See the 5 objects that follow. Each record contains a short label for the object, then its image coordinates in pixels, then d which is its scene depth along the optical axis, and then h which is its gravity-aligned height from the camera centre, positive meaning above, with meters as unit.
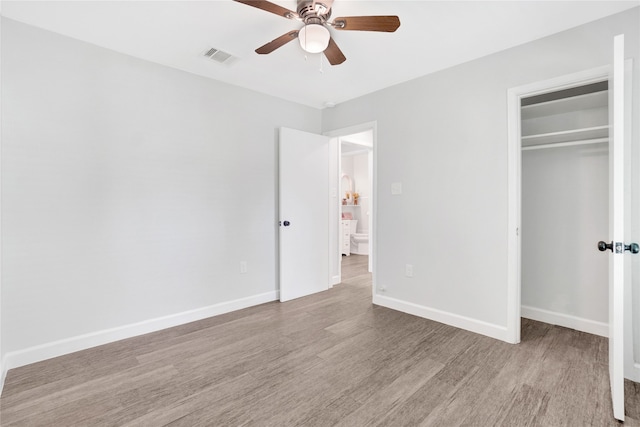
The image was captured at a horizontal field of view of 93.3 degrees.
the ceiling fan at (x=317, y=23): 1.83 +1.22
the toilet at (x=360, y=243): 7.18 -0.78
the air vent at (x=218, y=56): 2.67 +1.43
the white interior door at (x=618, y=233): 1.60 -0.13
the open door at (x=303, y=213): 3.72 -0.02
